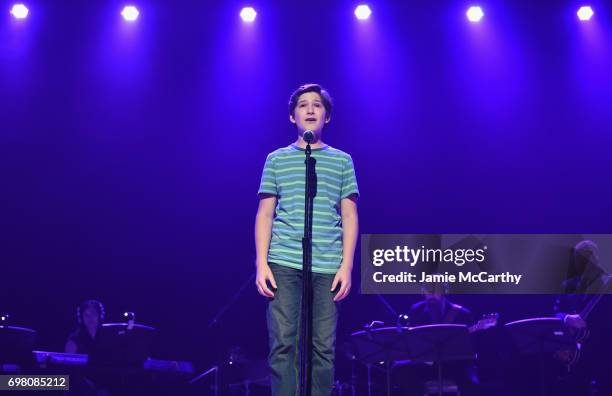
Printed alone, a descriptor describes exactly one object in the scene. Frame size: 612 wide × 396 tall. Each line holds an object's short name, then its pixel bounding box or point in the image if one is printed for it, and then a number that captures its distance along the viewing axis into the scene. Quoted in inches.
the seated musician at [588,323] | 240.5
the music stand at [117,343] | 246.5
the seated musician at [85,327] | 284.5
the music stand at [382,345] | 210.7
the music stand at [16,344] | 237.1
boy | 125.9
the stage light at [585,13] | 297.1
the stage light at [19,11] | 300.8
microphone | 125.5
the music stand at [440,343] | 205.3
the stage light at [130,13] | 302.8
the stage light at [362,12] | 302.0
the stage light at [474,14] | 300.8
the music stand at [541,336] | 217.9
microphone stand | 121.3
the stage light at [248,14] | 303.9
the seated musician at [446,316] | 249.1
